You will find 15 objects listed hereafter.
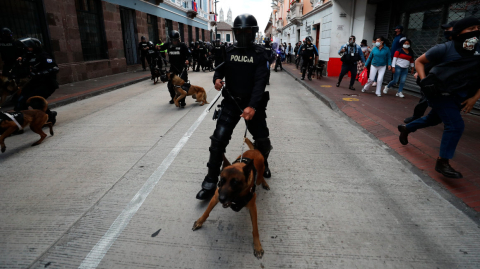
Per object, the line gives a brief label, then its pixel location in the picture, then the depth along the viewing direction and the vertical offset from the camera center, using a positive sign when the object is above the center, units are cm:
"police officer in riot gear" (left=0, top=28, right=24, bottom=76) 757 +6
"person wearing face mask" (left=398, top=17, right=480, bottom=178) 333 -34
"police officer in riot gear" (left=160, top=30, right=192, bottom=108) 814 -9
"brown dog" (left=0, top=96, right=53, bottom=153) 450 -111
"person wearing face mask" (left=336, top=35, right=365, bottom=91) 1041 -14
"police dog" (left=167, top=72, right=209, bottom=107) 772 -107
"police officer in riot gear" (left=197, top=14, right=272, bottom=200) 295 -40
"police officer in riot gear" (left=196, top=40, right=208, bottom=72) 1912 -15
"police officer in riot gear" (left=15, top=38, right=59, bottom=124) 568 -35
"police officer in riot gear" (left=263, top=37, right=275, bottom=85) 1292 +43
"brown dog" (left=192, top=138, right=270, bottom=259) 211 -101
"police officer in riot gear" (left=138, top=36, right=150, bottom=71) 1644 +39
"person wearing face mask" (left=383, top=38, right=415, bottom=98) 854 -30
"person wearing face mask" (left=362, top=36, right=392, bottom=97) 916 -22
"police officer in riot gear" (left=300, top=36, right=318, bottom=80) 1291 +1
